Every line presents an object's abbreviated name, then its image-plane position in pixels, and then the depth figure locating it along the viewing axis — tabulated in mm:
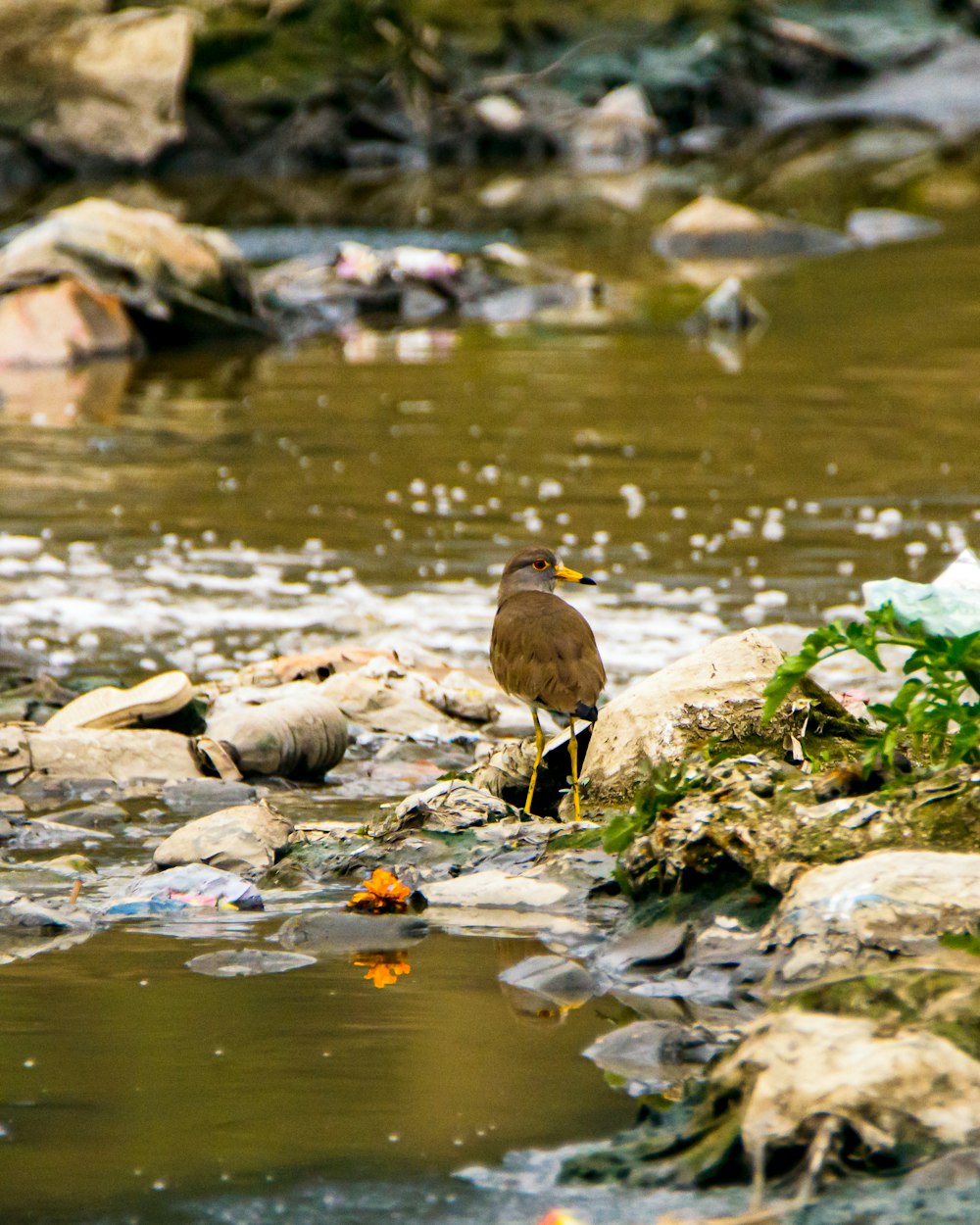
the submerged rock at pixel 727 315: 38344
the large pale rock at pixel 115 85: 67062
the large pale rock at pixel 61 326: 36031
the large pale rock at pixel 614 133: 75187
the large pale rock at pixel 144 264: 36062
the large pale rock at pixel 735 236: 50000
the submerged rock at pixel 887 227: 50875
